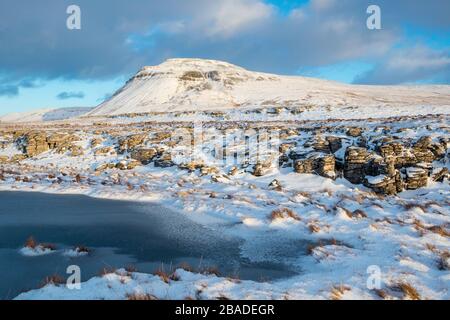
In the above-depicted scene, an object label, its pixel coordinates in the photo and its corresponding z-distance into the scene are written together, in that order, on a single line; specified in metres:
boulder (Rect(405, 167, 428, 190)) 21.25
